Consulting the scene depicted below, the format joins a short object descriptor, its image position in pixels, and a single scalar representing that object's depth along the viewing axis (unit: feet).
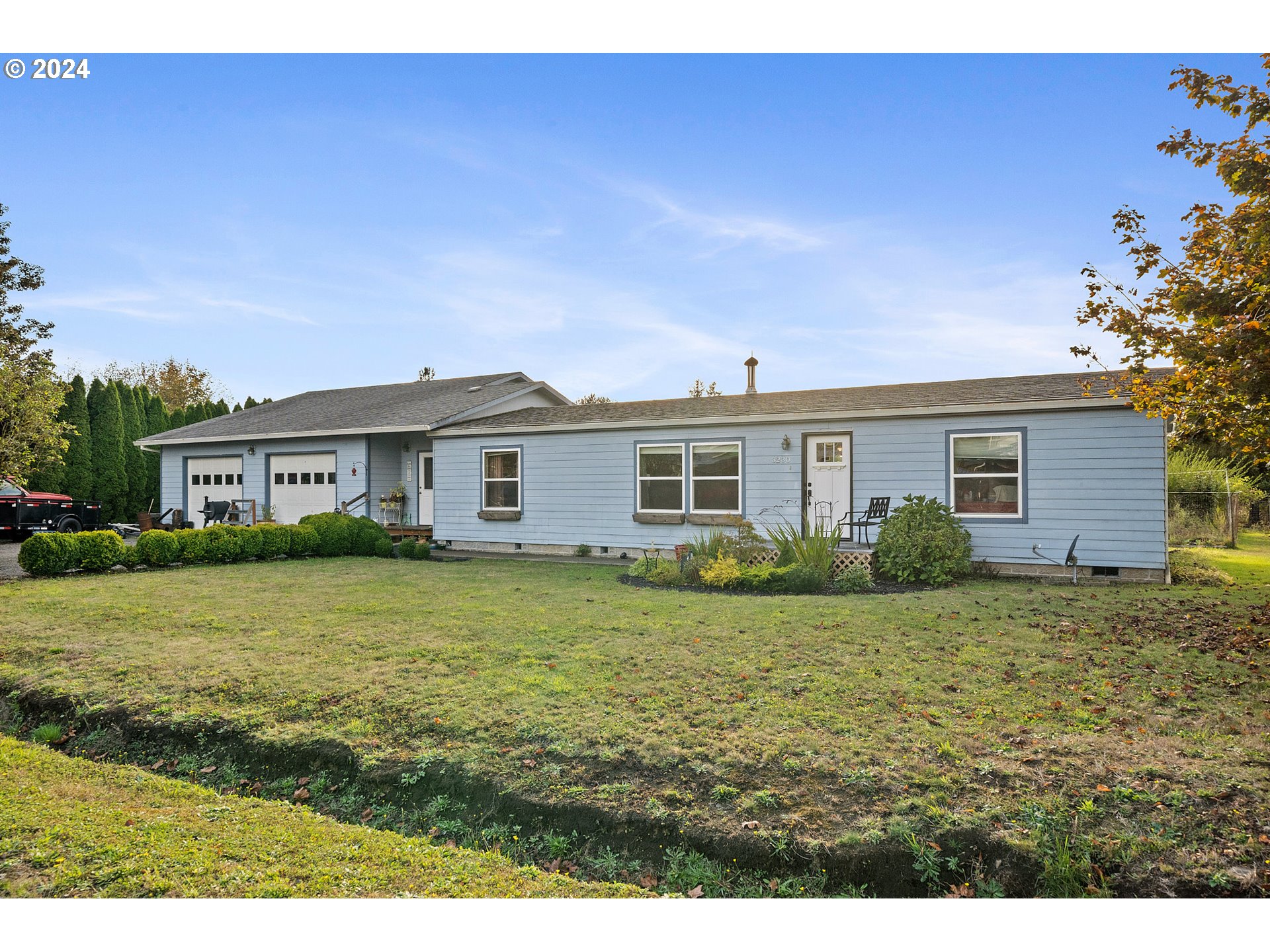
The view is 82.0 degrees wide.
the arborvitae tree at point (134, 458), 84.23
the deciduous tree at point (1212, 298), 21.01
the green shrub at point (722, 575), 34.37
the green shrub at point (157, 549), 43.73
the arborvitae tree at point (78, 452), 78.54
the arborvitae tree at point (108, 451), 81.20
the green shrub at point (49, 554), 39.73
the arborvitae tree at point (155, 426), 86.48
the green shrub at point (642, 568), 38.40
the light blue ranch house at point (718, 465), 37.40
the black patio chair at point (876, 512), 40.70
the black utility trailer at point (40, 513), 61.16
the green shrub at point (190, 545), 45.37
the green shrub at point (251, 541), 47.75
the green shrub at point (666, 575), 35.99
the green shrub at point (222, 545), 46.70
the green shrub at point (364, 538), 53.21
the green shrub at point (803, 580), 33.60
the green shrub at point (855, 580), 33.88
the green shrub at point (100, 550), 41.57
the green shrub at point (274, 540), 48.73
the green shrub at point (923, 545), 36.22
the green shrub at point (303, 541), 50.26
